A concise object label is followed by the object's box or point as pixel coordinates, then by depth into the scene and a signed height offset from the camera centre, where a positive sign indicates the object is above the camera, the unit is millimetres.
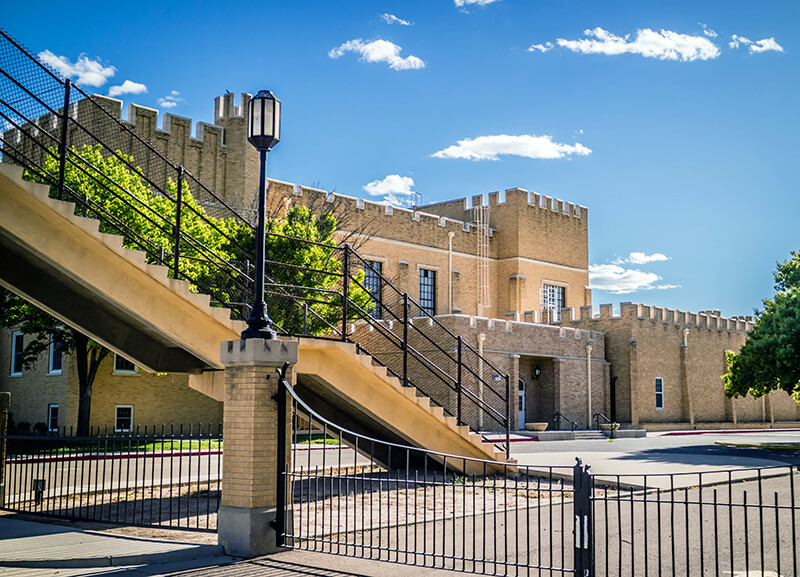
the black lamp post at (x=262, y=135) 9539 +3069
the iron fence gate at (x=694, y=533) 8578 -2123
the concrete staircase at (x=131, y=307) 10164 +1018
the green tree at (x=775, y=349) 25812 +913
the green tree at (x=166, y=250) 23094 +4079
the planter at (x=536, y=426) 33656 -2240
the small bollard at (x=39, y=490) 11884 -1763
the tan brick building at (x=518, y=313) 32281 +3669
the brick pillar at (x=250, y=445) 8945 -821
